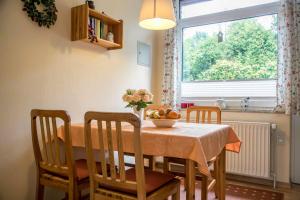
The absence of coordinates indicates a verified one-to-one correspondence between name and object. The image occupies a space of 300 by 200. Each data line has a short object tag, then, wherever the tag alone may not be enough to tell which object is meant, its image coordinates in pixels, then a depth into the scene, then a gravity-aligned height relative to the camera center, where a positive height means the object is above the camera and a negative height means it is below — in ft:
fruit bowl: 6.09 -0.61
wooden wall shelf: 7.19 +2.34
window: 9.73 +2.08
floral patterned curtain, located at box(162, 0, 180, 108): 11.12 +1.41
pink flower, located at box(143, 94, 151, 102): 6.46 +0.02
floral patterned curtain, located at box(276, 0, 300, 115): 8.48 +1.41
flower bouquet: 6.46 -0.01
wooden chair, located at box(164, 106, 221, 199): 6.76 -1.94
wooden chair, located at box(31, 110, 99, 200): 5.07 -1.55
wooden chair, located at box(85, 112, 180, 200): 4.18 -1.53
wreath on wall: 6.27 +2.33
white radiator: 8.87 -1.99
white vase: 6.61 -0.34
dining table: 4.62 -0.91
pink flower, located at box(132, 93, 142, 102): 6.43 +0.04
